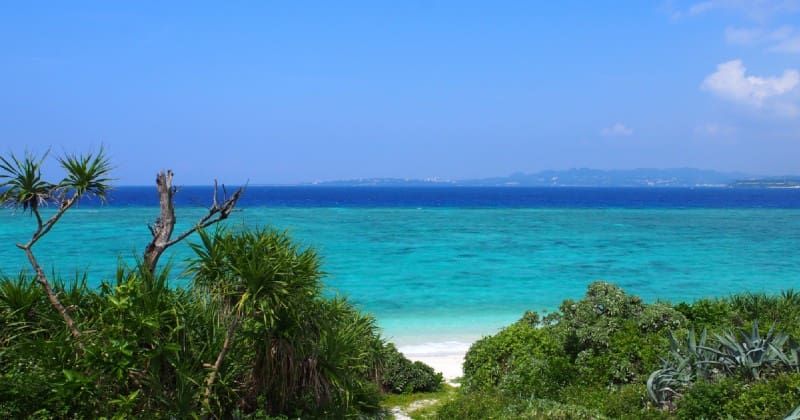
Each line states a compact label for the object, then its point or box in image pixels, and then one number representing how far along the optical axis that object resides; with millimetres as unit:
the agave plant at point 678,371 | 8445
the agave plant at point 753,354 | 8391
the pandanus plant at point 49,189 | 7438
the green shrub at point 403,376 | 11664
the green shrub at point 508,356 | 10570
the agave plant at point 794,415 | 6645
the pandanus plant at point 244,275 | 7090
